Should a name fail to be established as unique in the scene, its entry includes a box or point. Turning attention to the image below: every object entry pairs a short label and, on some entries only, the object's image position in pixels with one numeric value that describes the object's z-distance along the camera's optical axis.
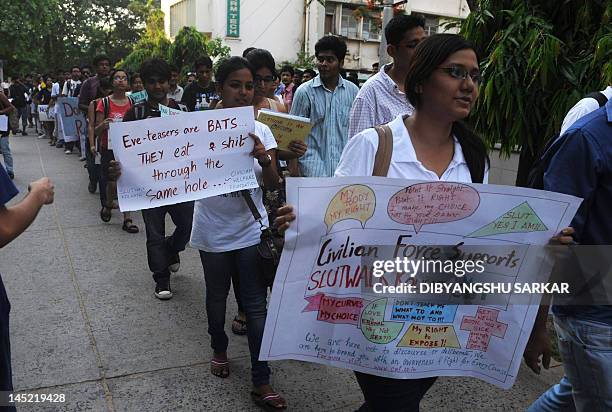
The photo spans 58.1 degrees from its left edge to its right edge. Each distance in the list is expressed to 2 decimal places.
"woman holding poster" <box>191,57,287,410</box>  2.93
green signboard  25.16
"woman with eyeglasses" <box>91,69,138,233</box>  6.02
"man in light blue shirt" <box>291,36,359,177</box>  4.07
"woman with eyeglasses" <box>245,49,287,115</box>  3.86
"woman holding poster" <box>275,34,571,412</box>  1.94
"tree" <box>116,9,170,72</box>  19.58
